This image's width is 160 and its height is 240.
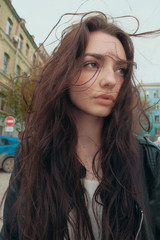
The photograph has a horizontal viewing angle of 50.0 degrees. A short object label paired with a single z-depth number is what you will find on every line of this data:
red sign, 8.41
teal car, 5.75
